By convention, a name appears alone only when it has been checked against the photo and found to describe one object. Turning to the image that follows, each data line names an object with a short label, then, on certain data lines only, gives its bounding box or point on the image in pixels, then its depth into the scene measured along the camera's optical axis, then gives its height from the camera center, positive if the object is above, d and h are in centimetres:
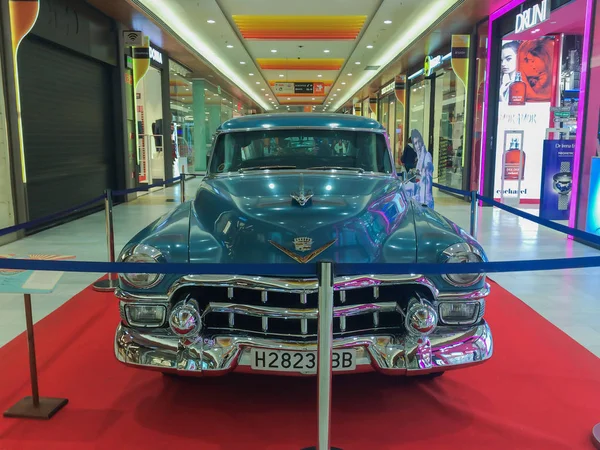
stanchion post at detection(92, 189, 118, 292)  475 -99
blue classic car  241 -75
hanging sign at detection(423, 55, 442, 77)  1414 +227
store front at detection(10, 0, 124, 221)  776 +62
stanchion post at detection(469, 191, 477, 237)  488 -66
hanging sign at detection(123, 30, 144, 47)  1114 +232
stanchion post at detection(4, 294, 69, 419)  263 -137
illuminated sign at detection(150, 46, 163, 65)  1374 +245
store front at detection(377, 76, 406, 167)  1942 +157
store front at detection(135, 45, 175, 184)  1484 +84
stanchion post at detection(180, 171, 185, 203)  730 -54
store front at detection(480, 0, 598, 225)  1011 +103
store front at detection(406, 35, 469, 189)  1162 +105
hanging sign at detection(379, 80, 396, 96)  2111 +244
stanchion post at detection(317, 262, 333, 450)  207 -88
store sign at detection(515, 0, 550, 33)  823 +214
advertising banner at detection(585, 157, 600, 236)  670 -76
